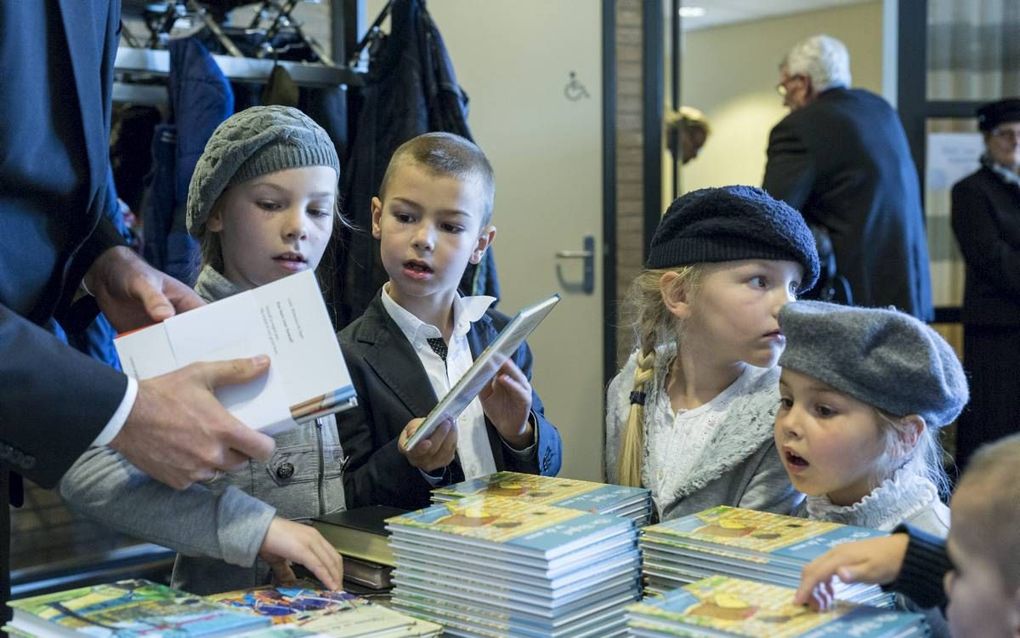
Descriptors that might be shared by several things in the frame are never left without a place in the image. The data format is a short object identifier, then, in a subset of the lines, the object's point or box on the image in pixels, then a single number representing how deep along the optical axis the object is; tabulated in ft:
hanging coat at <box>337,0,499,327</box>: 11.60
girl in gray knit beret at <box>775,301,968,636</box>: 4.88
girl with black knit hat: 5.96
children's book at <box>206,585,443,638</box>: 3.98
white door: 17.53
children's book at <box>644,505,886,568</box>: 4.03
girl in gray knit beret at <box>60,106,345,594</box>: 4.94
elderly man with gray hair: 14.89
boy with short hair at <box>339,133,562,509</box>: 6.21
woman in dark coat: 16.66
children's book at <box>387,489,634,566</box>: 4.00
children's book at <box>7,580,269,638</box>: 3.87
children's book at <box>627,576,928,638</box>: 3.46
